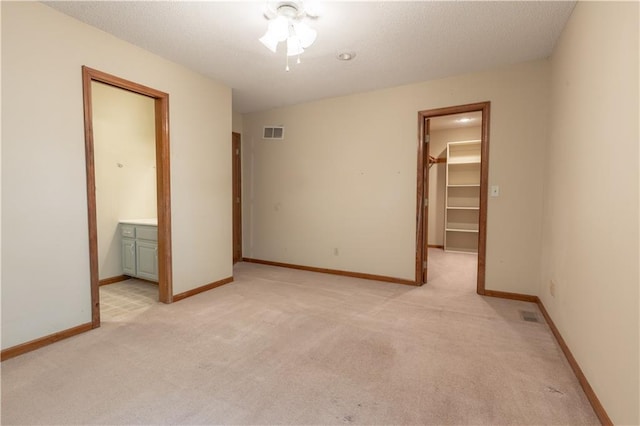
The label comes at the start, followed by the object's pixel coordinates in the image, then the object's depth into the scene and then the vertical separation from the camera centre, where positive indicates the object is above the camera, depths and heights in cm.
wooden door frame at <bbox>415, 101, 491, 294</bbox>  336 +28
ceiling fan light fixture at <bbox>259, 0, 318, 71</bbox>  214 +121
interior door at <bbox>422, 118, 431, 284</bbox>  376 +21
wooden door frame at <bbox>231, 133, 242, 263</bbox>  509 +2
